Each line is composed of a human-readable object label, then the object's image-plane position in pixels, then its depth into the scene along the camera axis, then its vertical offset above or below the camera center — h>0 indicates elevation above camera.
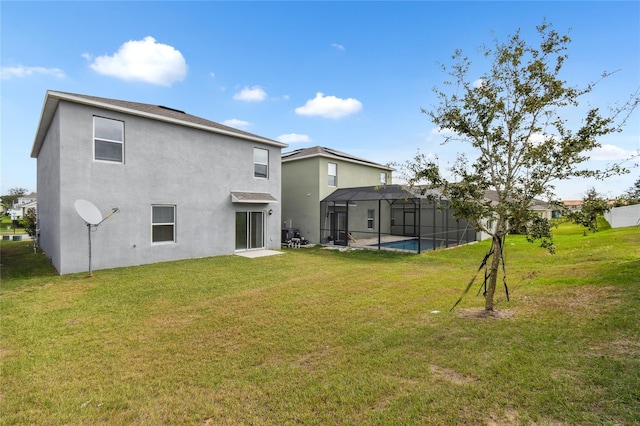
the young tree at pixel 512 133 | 4.63 +1.35
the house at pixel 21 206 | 39.31 +1.24
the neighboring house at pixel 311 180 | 18.39 +2.26
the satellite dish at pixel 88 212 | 8.96 +0.09
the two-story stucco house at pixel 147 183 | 9.71 +1.28
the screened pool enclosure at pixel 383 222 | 17.19 -0.54
